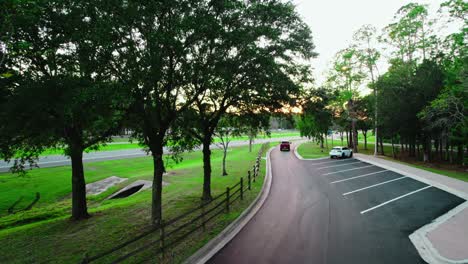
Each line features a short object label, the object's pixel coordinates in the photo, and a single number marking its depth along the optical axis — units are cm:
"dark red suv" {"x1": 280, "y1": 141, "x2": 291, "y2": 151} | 4038
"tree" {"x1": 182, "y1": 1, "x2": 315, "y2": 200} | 771
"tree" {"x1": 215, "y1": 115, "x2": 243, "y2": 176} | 1391
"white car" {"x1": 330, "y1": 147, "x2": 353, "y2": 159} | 2944
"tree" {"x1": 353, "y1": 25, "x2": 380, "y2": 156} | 2977
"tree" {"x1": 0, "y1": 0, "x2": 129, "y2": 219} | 617
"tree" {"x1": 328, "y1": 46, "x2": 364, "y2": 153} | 3153
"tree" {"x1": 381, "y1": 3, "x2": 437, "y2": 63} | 2467
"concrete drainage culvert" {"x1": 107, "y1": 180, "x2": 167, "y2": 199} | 1830
